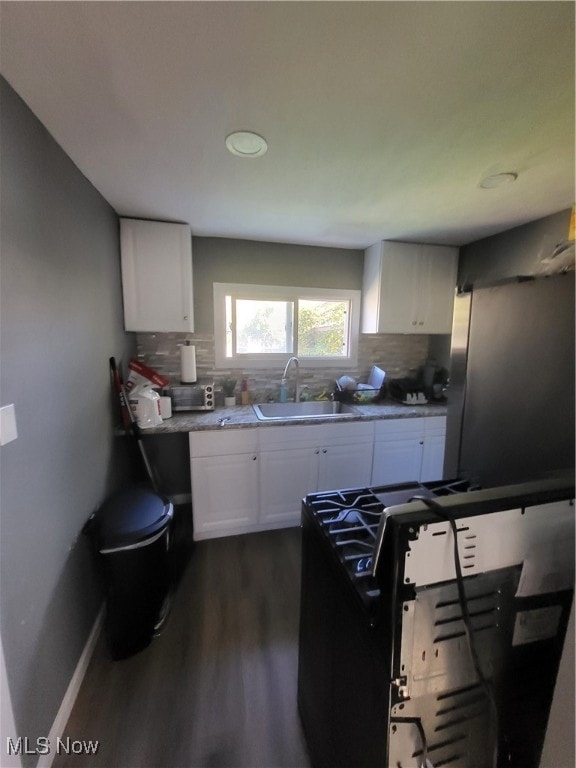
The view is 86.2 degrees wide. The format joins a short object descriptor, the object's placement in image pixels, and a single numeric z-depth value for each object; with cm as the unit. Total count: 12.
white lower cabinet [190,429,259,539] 212
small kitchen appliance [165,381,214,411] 233
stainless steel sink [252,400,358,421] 262
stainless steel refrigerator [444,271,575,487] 65
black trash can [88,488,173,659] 135
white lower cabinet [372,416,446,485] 243
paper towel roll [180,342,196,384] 238
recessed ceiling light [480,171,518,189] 149
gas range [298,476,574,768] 59
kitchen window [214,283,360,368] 262
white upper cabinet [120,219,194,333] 209
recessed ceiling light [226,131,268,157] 120
